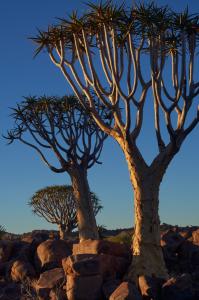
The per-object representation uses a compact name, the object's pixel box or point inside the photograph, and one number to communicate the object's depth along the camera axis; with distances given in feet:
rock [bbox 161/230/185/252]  54.39
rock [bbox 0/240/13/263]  60.08
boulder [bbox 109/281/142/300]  39.55
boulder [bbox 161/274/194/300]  41.11
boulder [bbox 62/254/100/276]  44.29
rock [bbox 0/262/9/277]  57.57
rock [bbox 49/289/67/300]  43.99
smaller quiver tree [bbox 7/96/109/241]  74.69
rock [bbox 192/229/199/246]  55.72
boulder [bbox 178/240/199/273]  52.49
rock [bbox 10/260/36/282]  53.72
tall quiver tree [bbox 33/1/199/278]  48.11
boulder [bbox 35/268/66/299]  45.83
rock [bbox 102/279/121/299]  43.04
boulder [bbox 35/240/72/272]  53.98
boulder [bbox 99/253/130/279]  46.21
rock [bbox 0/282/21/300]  49.70
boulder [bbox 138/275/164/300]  41.98
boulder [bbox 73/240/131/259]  48.37
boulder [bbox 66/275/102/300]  43.45
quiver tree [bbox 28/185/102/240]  103.65
